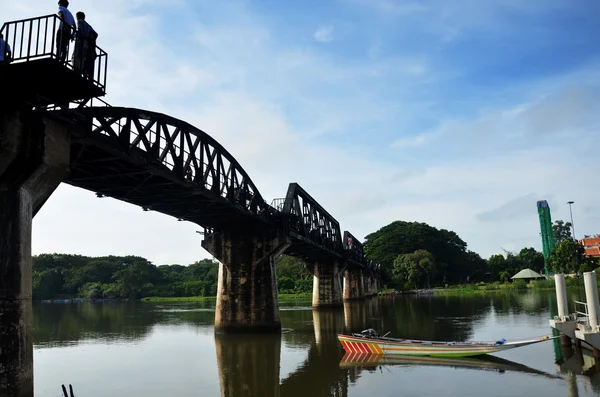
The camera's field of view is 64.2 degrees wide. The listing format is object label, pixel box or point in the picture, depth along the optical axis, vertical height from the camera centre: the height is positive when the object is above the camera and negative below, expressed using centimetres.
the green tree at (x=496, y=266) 14246 -215
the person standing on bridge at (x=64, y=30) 1525 +812
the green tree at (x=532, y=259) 14688 -62
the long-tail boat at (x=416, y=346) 2438 -437
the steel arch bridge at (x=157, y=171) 2003 +542
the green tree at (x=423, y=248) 13588 +420
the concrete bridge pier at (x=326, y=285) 7488 -269
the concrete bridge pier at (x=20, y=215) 1439 +220
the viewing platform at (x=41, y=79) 1489 +657
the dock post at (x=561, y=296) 2622 -224
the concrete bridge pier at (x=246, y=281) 3856 -71
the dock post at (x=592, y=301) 2266 -220
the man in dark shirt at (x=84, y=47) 1631 +803
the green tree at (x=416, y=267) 11869 -93
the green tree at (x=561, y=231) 17388 +895
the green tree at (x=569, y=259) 10362 -69
